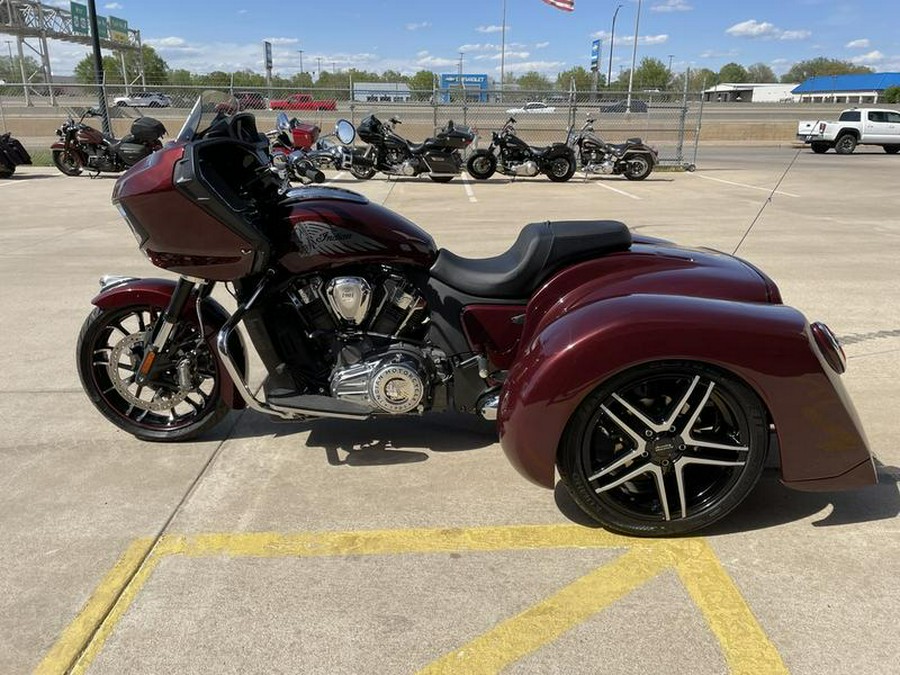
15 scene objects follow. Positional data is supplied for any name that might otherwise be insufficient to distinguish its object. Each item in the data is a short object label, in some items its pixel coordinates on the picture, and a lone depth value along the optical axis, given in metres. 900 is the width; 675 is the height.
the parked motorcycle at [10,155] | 14.06
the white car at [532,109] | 20.17
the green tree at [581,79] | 53.53
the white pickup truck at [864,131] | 24.27
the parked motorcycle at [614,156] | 15.90
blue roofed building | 59.62
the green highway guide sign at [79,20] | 53.25
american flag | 29.88
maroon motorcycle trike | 2.54
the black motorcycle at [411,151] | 14.60
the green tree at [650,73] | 77.19
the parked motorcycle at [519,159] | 15.53
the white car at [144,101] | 25.37
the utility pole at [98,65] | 17.45
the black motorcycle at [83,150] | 14.80
